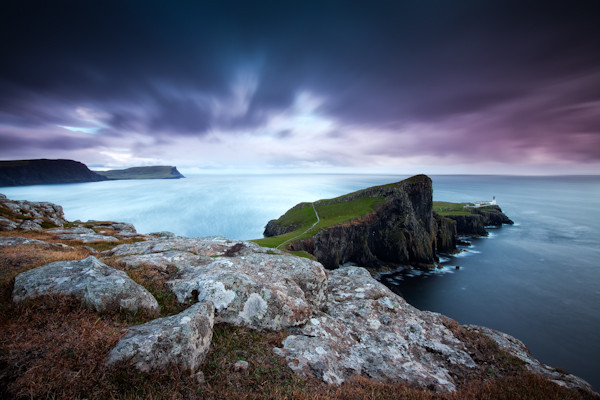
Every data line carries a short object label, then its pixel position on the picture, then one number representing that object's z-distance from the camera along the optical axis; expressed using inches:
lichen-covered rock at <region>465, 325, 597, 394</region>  316.5
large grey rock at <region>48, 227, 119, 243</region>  919.7
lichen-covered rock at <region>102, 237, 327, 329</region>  313.0
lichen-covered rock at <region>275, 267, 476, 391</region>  289.7
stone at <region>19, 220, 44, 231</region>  1159.0
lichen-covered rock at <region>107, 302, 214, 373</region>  187.2
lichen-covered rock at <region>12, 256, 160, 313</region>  243.9
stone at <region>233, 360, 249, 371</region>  231.1
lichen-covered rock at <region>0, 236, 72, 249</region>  533.7
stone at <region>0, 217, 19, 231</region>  1042.1
